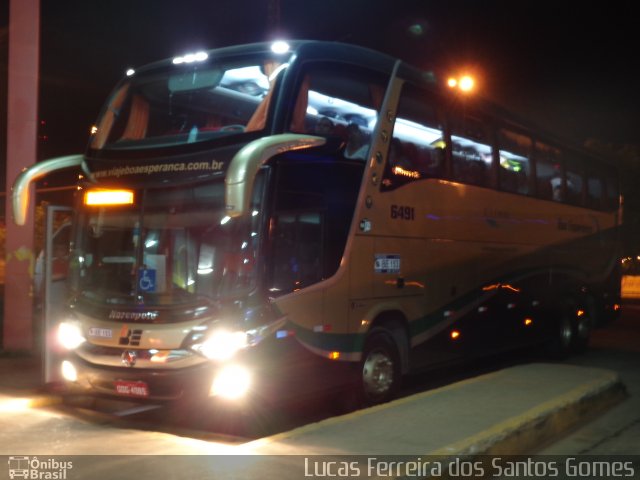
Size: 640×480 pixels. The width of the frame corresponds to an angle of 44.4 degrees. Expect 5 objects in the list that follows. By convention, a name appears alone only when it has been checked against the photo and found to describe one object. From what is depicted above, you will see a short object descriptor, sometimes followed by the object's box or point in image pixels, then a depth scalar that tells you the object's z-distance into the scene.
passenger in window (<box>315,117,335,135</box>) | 8.41
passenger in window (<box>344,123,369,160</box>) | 8.82
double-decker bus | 7.59
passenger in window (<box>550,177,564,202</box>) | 14.23
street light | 11.30
